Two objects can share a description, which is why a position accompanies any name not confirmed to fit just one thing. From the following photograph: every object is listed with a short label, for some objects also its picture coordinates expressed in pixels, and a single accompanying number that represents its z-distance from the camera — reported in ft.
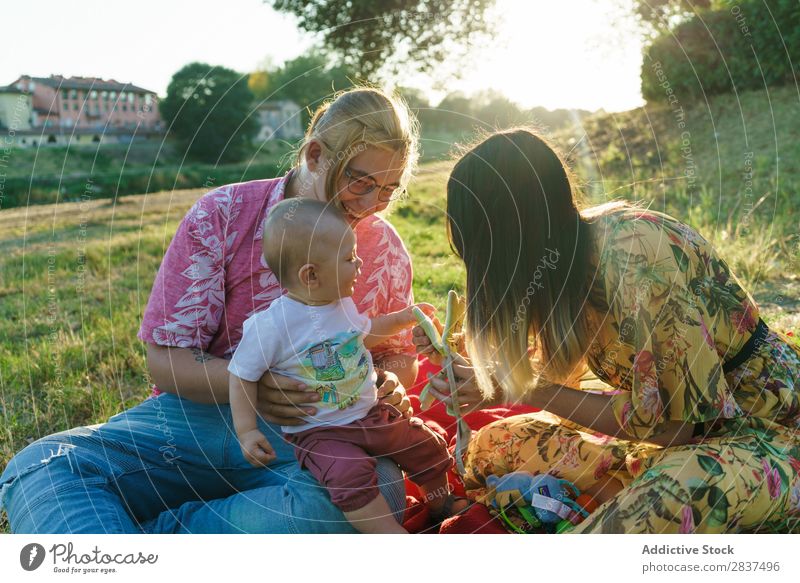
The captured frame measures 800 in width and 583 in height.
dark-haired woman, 6.82
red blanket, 8.27
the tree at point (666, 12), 25.98
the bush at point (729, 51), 26.48
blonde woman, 7.73
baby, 7.45
